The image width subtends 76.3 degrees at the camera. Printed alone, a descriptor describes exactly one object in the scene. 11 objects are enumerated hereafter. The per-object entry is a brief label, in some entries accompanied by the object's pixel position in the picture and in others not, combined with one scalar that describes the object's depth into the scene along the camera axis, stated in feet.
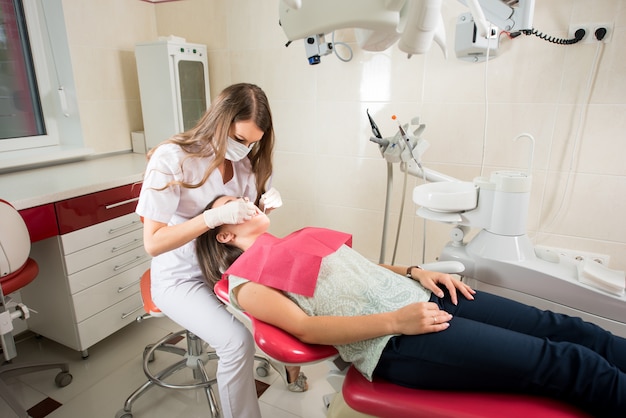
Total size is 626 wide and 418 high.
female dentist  4.26
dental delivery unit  4.04
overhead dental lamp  2.76
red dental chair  2.95
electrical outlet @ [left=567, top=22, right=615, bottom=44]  5.29
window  7.01
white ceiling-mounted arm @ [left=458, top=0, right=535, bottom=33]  4.36
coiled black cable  5.39
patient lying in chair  3.08
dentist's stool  5.12
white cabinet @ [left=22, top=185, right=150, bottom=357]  5.85
